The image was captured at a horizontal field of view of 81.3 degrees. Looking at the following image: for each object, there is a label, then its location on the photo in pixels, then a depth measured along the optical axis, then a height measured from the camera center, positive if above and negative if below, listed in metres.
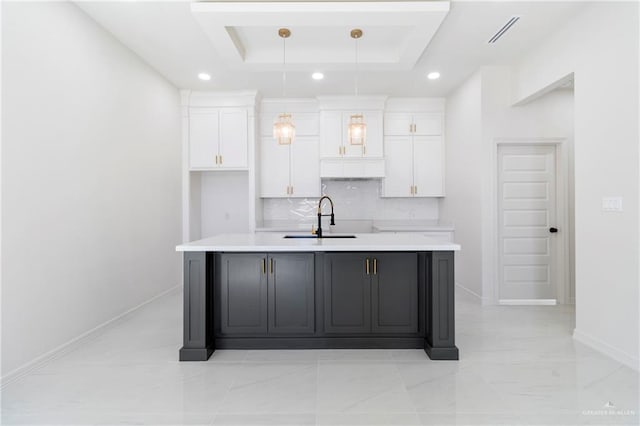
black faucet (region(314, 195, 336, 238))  3.45 -0.16
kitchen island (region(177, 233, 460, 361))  3.02 -0.67
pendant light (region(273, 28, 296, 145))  3.42 +0.76
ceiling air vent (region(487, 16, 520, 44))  3.35 +1.73
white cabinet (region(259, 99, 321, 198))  5.68 +0.87
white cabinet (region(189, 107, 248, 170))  5.41 +1.12
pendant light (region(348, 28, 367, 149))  3.45 +0.74
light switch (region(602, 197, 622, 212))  2.83 +0.05
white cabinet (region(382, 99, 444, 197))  5.71 +0.95
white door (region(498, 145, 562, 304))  4.54 -0.17
